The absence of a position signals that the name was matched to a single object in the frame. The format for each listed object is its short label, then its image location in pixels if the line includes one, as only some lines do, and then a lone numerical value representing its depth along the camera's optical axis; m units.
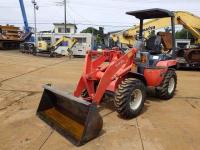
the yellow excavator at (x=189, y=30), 8.70
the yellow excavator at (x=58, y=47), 14.46
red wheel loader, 2.86
